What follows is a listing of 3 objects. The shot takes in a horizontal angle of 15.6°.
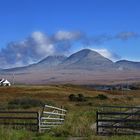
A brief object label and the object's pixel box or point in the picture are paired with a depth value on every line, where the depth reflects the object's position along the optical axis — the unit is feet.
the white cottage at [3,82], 484.33
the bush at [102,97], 241.76
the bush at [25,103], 166.27
